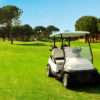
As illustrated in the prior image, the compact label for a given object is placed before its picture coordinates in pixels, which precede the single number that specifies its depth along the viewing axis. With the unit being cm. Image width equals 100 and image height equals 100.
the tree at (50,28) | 15085
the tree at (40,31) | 13360
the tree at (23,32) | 10046
